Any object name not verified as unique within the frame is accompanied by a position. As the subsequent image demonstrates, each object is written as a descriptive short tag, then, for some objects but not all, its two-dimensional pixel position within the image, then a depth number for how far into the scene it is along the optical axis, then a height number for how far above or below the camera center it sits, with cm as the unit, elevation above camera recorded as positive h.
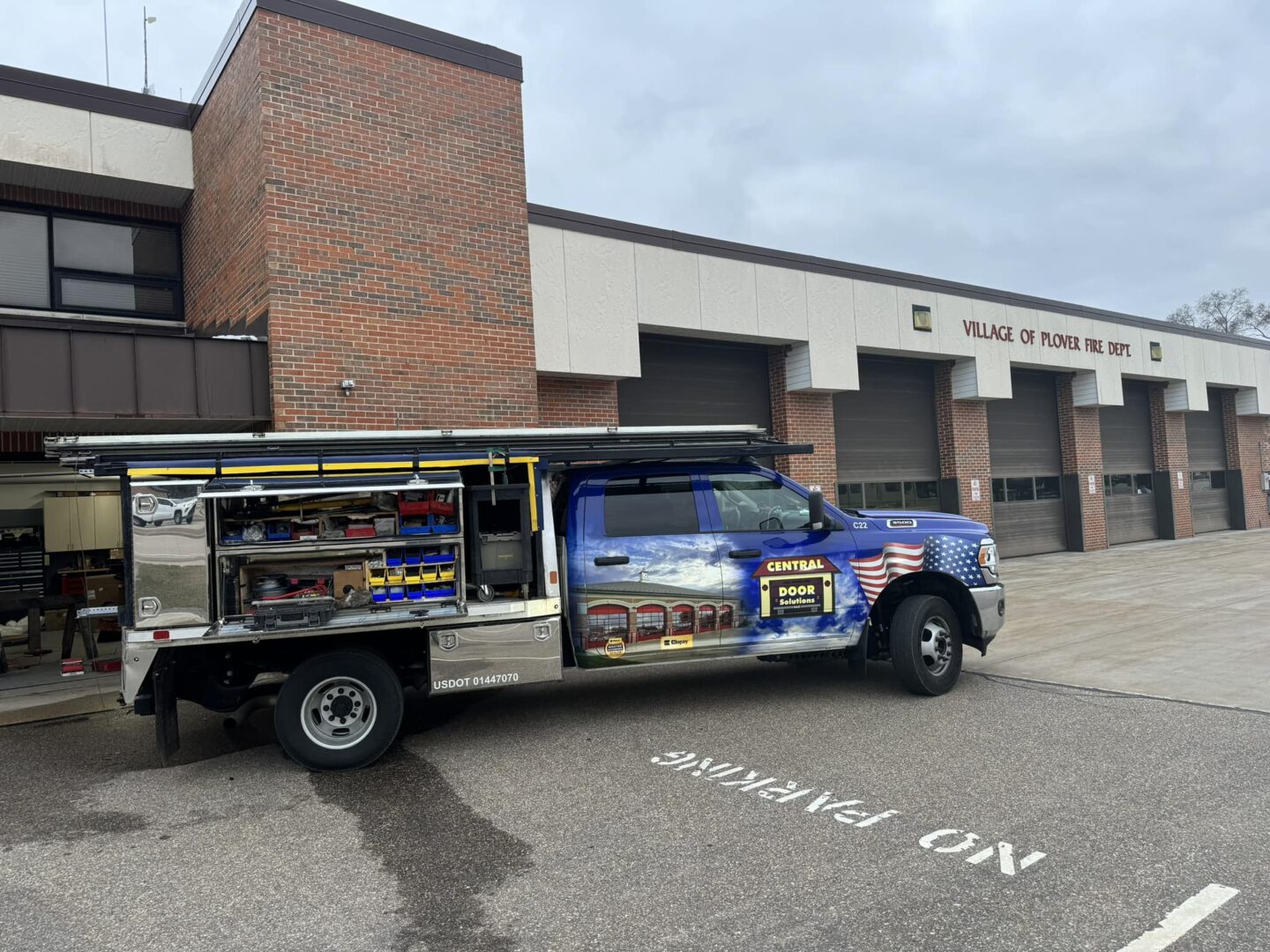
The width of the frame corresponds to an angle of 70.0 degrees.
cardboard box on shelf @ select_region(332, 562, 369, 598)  636 -33
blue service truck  596 -38
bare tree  6241 +1152
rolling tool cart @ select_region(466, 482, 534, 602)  663 -19
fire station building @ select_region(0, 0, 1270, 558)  980 +335
